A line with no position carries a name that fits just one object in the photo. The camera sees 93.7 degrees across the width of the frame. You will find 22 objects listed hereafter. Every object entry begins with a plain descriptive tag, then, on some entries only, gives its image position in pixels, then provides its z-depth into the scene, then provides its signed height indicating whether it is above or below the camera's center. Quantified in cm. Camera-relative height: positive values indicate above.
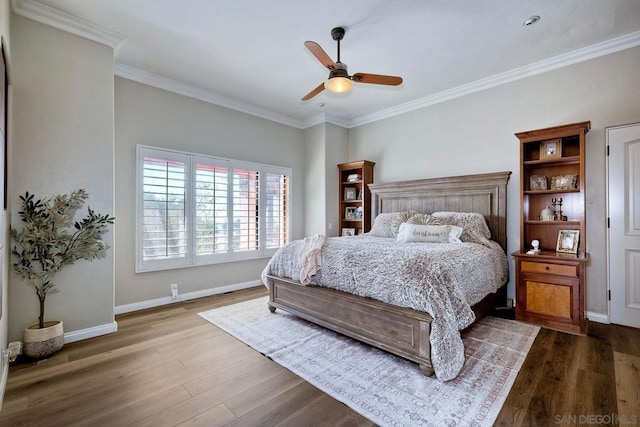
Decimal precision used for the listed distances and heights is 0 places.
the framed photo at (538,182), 359 +38
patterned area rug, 188 -122
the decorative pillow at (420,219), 411 -7
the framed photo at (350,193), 575 +41
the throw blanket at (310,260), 309 -47
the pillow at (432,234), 357 -24
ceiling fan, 279 +133
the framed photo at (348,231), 550 -31
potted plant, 259 -27
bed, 222 -83
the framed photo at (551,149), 343 +75
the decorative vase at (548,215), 355 -2
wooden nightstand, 302 -81
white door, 312 -10
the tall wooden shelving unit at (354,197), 543 +34
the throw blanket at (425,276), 219 -55
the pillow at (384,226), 446 -17
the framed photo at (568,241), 333 -31
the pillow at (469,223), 372 -12
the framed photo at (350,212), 571 +5
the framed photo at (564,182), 340 +37
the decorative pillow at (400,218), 436 -5
